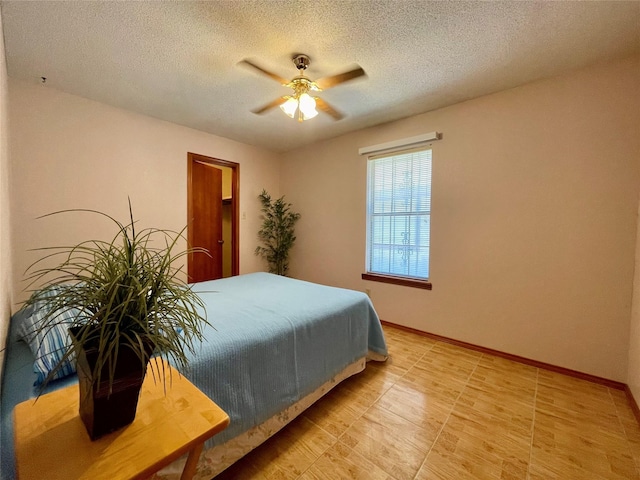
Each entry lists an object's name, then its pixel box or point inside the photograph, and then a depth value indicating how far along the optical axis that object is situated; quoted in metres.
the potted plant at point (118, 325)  0.69
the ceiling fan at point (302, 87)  1.74
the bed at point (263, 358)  1.16
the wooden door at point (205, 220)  3.48
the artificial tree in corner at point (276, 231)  4.22
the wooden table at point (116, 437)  0.64
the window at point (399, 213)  2.94
